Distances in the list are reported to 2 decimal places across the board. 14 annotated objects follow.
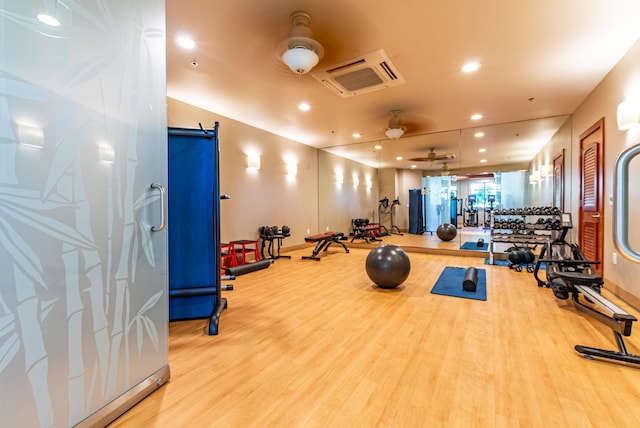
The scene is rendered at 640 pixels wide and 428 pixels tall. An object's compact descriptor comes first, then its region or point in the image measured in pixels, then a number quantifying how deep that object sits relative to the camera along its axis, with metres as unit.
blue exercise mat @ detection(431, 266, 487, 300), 3.71
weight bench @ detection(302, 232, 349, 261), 6.33
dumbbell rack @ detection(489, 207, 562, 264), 5.25
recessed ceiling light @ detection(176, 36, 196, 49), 3.00
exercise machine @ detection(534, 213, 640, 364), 2.13
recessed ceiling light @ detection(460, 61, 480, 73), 3.55
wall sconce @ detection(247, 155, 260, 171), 6.13
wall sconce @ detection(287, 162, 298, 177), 7.37
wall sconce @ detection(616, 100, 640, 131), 2.95
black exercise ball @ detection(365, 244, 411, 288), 3.82
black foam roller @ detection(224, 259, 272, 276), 4.74
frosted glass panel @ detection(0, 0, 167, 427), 1.11
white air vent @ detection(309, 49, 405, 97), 3.31
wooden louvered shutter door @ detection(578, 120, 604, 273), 3.97
